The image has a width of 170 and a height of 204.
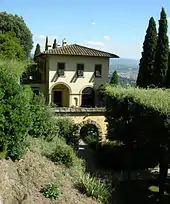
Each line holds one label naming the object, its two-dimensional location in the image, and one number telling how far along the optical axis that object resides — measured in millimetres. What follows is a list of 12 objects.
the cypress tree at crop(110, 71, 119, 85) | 45531
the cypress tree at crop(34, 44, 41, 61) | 51875
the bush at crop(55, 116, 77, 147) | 21367
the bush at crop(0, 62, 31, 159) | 10859
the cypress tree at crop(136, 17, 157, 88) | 32469
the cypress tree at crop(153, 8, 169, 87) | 30938
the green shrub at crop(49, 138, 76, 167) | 12672
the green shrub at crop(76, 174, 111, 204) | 10745
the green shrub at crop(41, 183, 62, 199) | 10055
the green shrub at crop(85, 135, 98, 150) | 25956
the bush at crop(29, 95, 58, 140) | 14948
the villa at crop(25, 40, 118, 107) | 34219
